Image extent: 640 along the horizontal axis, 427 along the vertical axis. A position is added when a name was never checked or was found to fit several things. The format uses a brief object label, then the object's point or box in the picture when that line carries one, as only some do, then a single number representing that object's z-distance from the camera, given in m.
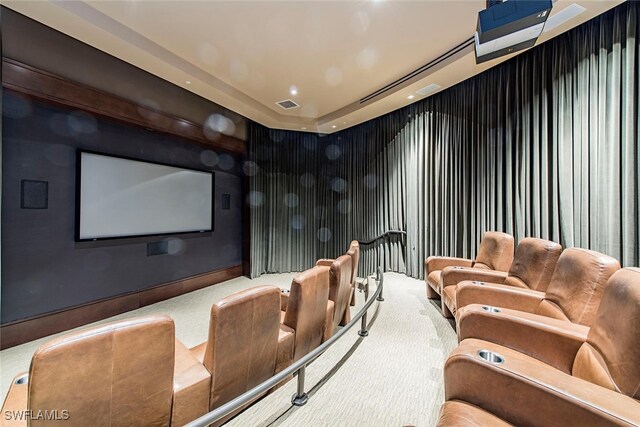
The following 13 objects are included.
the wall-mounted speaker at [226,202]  5.02
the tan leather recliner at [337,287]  2.13
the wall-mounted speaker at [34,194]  2.62
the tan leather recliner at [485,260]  2.75
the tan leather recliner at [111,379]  0.76
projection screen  3.05
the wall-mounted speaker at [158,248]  3.73
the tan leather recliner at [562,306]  1.44
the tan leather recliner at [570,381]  0.80
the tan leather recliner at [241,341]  1.17
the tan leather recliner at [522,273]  2.05
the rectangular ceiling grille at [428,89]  3.72
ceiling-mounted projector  1.69
